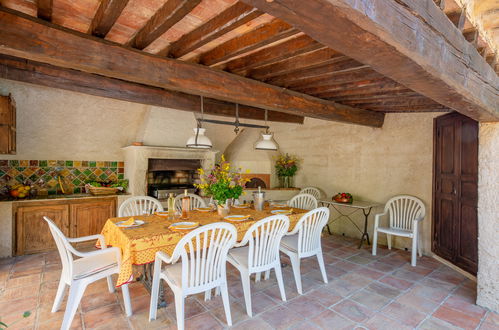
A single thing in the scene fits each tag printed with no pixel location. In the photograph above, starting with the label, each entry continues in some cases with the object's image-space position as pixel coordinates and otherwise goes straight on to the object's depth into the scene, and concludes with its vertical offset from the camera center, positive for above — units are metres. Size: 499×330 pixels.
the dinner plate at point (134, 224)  2.38 -0.57
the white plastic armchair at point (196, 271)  1.94 -0.86
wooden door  3.04 -0.34
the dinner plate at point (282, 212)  3.12 -0.58
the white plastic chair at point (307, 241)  2.67 -0.84
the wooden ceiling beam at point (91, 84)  2.61 +0.86
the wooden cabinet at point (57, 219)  3.57 -0.83
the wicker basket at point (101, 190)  4.10 -0.45
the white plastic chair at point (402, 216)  3.65 -0.78
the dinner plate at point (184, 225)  2.37 -0.58
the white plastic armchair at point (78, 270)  2.00 -0.88
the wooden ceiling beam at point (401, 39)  0.87 +0.49
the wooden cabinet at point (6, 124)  3.04 +0.43
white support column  2.40 -0.49
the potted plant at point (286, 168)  5.61 -0.12
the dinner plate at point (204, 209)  3.21 -0.58
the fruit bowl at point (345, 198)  4.24 -0.57
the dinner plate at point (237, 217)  2.75 -0.58
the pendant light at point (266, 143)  3.44 +0.25
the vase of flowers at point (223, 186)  2.85 -0.26
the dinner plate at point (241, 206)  3.47 -0.58
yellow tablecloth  2.05 -0.64
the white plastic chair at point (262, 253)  2.30 -0.84
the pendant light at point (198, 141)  2.98 +0.24
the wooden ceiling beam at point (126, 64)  1.54 +0.72
